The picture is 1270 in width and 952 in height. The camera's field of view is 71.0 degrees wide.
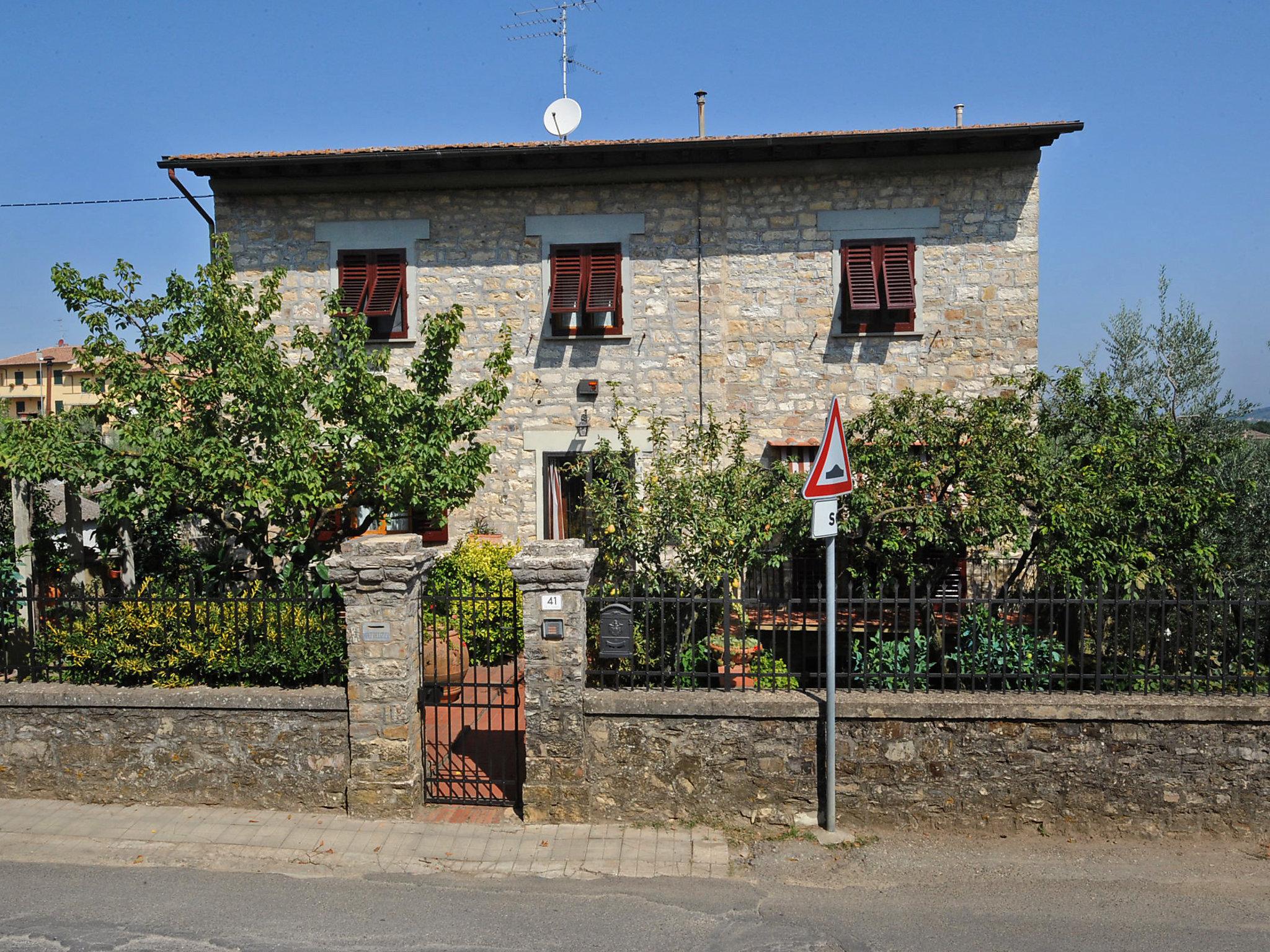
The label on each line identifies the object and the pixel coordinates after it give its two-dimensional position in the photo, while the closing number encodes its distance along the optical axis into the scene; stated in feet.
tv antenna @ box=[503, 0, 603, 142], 39.68
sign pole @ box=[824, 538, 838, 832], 19.39
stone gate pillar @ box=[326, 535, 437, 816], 20.42
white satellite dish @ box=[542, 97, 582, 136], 39.68
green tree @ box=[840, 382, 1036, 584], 24.89
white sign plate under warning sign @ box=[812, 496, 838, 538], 20.11
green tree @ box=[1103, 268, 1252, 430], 36.24
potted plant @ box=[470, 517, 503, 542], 38.83
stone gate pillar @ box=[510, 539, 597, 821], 20.33
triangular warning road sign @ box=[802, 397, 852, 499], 20.03
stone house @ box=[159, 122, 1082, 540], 37.60
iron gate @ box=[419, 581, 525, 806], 21.72
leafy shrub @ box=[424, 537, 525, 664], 31.58
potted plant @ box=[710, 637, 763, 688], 20.90
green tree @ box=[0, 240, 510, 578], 24.94
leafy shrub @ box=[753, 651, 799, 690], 21.61
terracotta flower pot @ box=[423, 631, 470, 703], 28.35
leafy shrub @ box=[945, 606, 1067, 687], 21.02
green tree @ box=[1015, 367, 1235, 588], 24.25
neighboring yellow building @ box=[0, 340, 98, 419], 173.47
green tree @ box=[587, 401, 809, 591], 26.89
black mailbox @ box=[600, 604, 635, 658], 20.77
